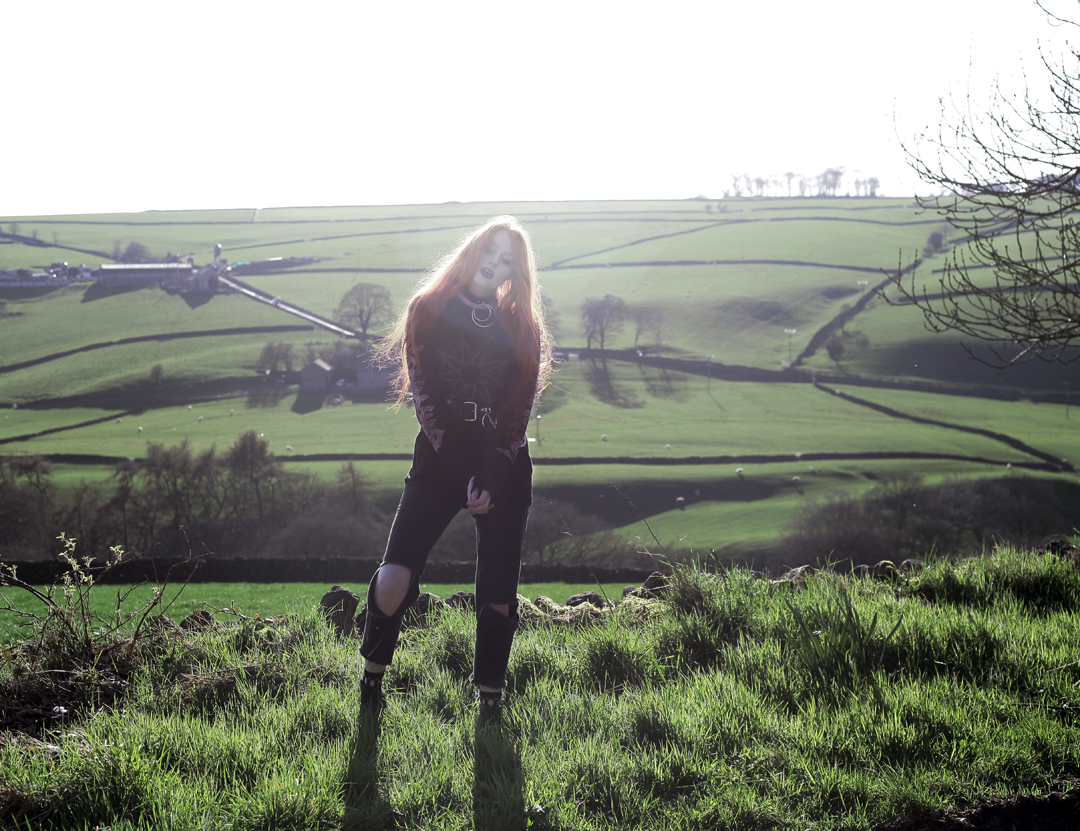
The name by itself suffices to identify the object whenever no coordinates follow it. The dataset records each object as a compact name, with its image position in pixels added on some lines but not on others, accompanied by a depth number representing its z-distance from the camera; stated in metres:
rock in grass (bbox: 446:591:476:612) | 5.30
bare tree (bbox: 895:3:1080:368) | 4.82
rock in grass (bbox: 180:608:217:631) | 4.79
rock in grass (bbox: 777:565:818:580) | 5.70
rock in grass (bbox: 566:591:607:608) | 6.02
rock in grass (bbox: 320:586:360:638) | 5.03
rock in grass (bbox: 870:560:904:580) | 5.66
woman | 3.56
